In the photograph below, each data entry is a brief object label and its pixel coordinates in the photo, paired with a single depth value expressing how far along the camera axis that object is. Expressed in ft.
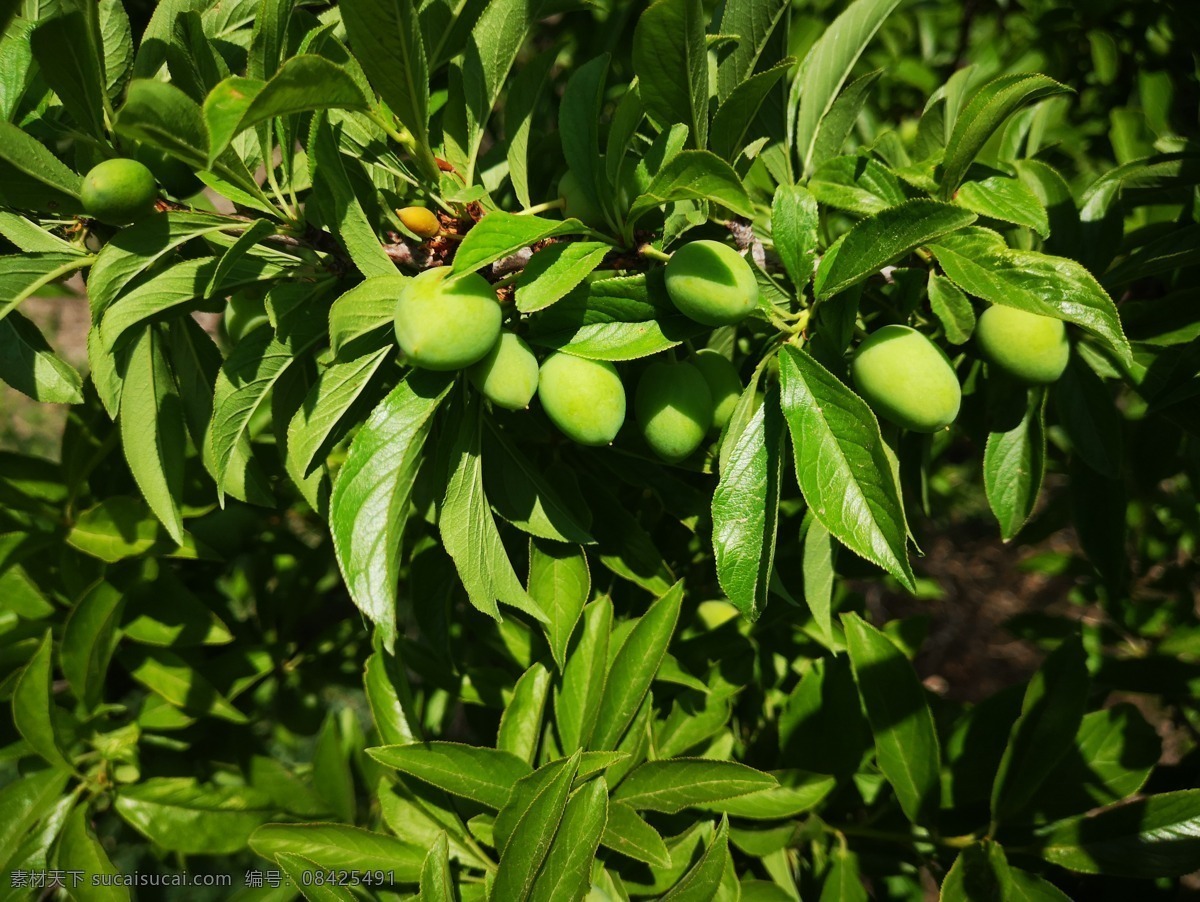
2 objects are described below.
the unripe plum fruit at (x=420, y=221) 0.84
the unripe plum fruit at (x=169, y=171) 0.82
